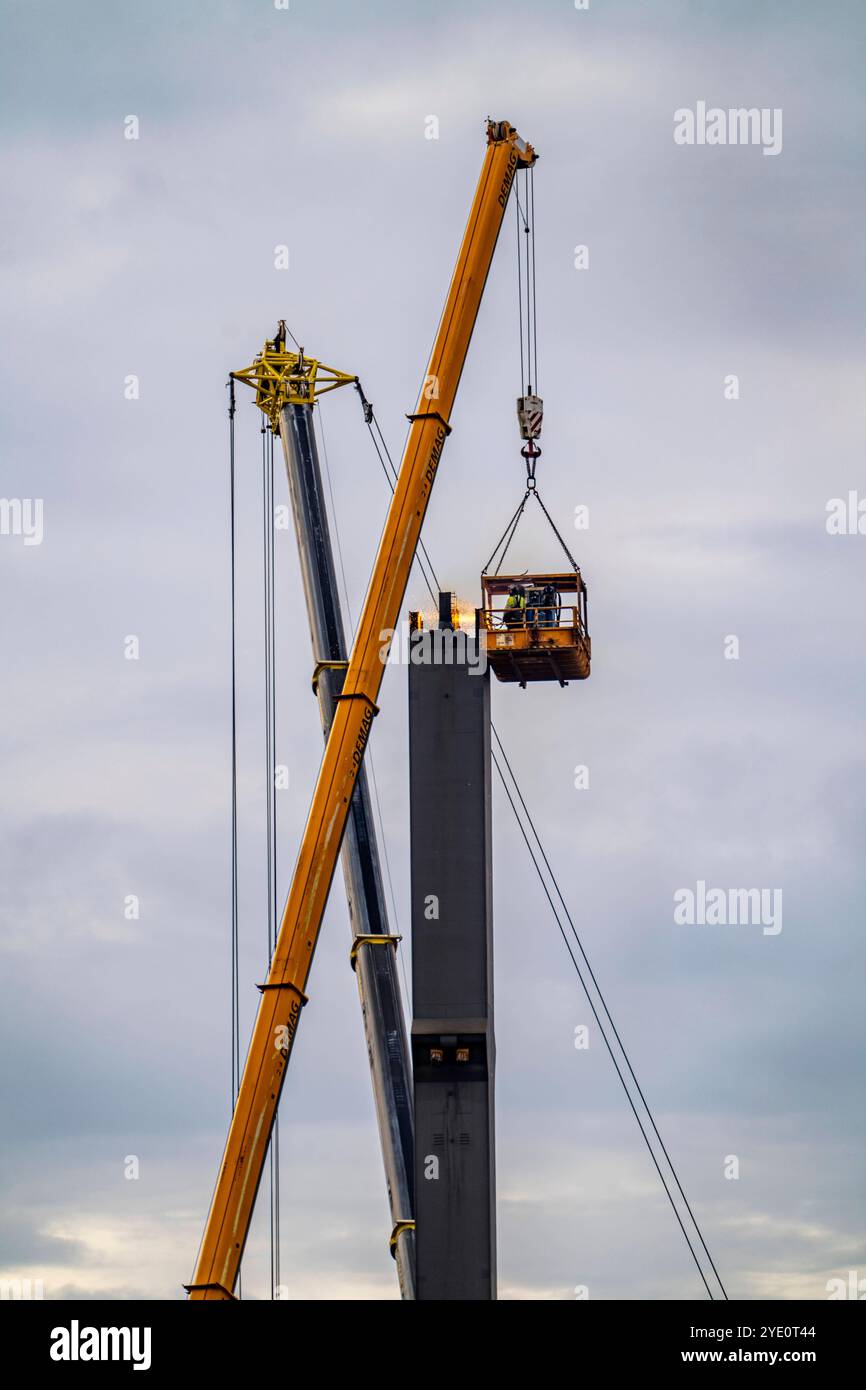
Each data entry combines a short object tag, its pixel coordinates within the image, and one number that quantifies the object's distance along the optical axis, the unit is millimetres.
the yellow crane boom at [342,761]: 49000
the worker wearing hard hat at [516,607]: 55656
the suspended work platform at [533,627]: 55344
